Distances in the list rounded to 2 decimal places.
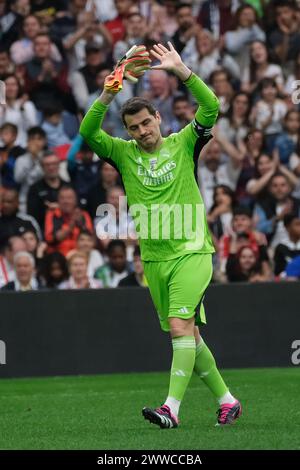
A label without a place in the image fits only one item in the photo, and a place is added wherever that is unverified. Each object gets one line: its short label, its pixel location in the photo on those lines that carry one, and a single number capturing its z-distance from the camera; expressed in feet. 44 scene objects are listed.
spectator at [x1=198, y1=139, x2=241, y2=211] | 52.34
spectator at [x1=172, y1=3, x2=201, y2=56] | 56.65
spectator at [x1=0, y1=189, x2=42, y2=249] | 48.85
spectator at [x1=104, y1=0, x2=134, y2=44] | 57.41
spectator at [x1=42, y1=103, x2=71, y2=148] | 53.57
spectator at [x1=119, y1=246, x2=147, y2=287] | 46.80
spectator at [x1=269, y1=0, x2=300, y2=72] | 57.47
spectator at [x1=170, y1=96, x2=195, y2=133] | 53.33
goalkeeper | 27.48
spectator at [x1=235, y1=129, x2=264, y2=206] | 52.11
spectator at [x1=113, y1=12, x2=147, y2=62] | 55.36
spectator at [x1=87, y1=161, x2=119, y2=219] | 50.65
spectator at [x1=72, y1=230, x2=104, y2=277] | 47.83
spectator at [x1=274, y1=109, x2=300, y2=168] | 53.26
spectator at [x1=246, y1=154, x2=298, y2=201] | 51.49
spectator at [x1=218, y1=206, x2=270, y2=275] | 47.80
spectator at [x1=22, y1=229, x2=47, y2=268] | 47.39
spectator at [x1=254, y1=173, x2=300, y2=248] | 50.75
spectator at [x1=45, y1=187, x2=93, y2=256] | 48.62
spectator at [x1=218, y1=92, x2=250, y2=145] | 53.83
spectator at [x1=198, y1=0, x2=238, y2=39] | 58.18
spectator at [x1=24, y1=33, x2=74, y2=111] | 54.75
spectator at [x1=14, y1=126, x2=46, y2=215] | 51.37
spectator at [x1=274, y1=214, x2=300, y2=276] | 48.29
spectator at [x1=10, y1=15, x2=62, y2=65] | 55.88
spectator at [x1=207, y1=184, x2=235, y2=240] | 49.75
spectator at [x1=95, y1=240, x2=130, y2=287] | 47.73
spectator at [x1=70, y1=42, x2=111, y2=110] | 55.16
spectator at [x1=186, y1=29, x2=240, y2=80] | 56.03
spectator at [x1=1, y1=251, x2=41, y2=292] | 45.88
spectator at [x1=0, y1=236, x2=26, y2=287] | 47.14
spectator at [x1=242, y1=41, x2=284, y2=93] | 55.93
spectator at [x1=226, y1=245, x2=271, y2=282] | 46.88
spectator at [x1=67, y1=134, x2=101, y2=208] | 51.31
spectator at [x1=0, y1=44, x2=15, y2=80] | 54.39
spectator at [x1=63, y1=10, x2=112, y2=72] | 56.49
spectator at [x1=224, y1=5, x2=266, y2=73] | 57.06
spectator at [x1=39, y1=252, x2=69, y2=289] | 46.70
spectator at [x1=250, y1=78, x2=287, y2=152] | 54.08
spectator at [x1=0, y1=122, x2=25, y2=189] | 51.92
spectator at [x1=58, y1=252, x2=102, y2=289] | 46.37
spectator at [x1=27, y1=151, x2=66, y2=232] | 50.16
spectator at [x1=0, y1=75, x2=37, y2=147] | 52.90
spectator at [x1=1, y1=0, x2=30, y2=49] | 56.90
